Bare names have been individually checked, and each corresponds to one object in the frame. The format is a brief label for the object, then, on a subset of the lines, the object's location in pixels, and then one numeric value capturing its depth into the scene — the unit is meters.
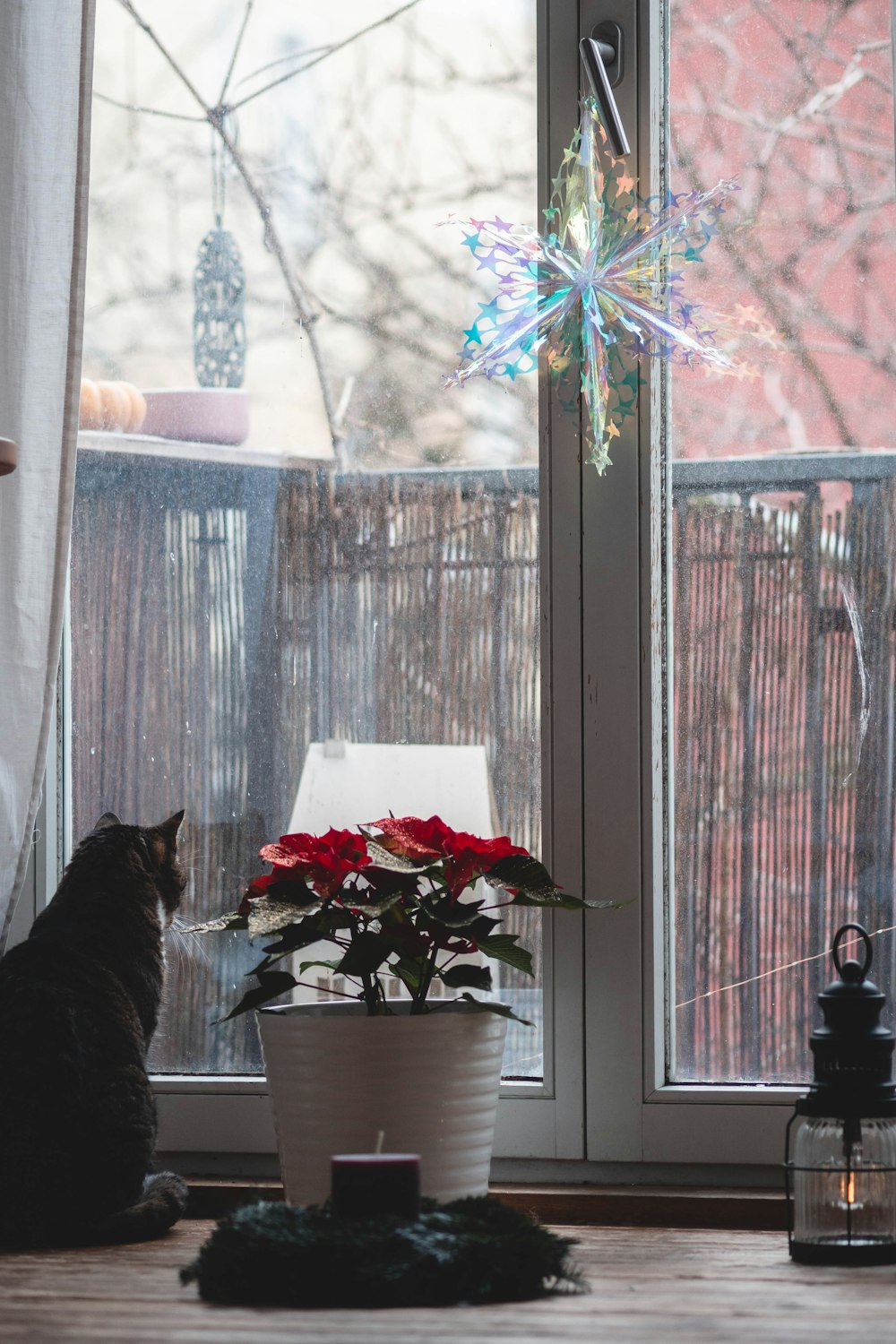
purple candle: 3.30
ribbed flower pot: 3.52
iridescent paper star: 3.79
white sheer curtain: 3.77
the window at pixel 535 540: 3.77
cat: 3.51
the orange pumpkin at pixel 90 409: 3.93
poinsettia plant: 3.57
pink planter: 3.90
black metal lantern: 3.43
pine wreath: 3.25
